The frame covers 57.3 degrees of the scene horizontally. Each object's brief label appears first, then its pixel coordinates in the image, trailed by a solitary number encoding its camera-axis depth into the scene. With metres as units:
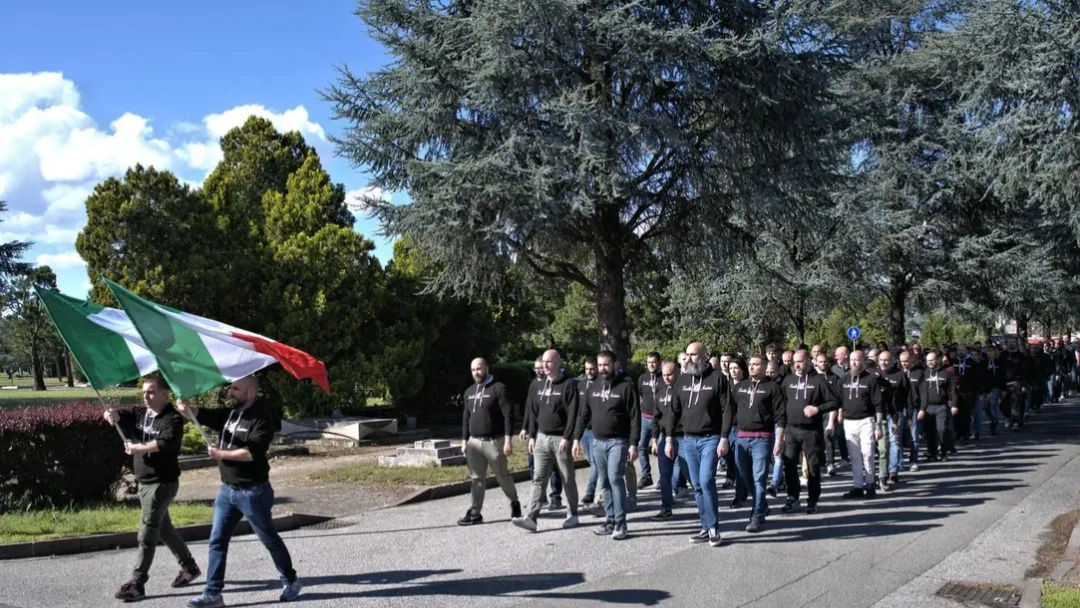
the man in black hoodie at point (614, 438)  9.97
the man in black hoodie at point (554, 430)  10.61
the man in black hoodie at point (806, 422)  11.52
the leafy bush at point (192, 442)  18.56
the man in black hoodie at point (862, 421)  12.51
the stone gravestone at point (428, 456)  16.00
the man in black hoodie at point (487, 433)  10.79
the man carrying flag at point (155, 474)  7.58
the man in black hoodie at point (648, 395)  12.50
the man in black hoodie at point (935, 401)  15.82
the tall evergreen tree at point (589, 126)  16.95
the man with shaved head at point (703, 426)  9.58
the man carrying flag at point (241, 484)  7.23
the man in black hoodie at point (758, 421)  10.41
